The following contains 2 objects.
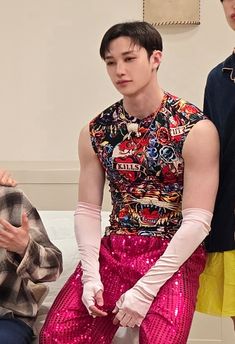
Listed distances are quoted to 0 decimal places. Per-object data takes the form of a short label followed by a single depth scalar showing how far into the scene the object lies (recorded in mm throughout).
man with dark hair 3080
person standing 3206
